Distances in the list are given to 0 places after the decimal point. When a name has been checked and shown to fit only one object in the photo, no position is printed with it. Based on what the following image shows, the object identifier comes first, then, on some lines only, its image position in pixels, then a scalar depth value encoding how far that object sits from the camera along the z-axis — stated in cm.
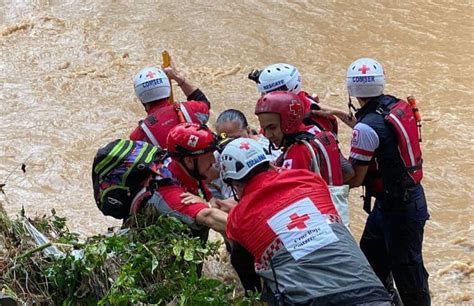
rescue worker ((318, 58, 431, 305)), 496
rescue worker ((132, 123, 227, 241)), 444
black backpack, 455
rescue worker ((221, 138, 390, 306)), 340
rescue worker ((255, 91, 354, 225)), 462
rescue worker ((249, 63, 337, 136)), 540
